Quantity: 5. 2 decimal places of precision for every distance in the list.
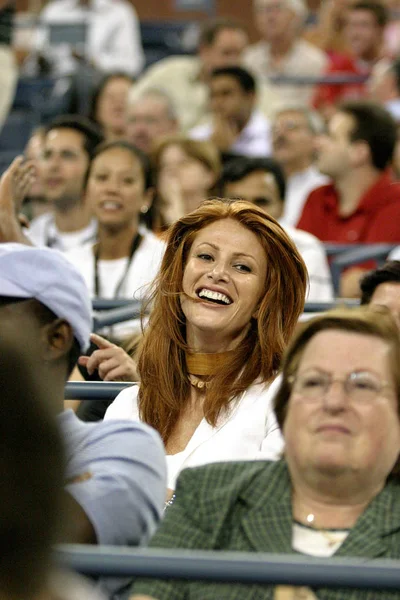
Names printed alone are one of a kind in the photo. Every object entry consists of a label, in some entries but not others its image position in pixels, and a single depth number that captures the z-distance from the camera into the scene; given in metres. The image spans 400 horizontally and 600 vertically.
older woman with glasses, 4.70
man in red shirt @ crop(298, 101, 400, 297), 12.36
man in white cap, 4.67
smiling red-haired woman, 6.37
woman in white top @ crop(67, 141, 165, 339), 10.12
